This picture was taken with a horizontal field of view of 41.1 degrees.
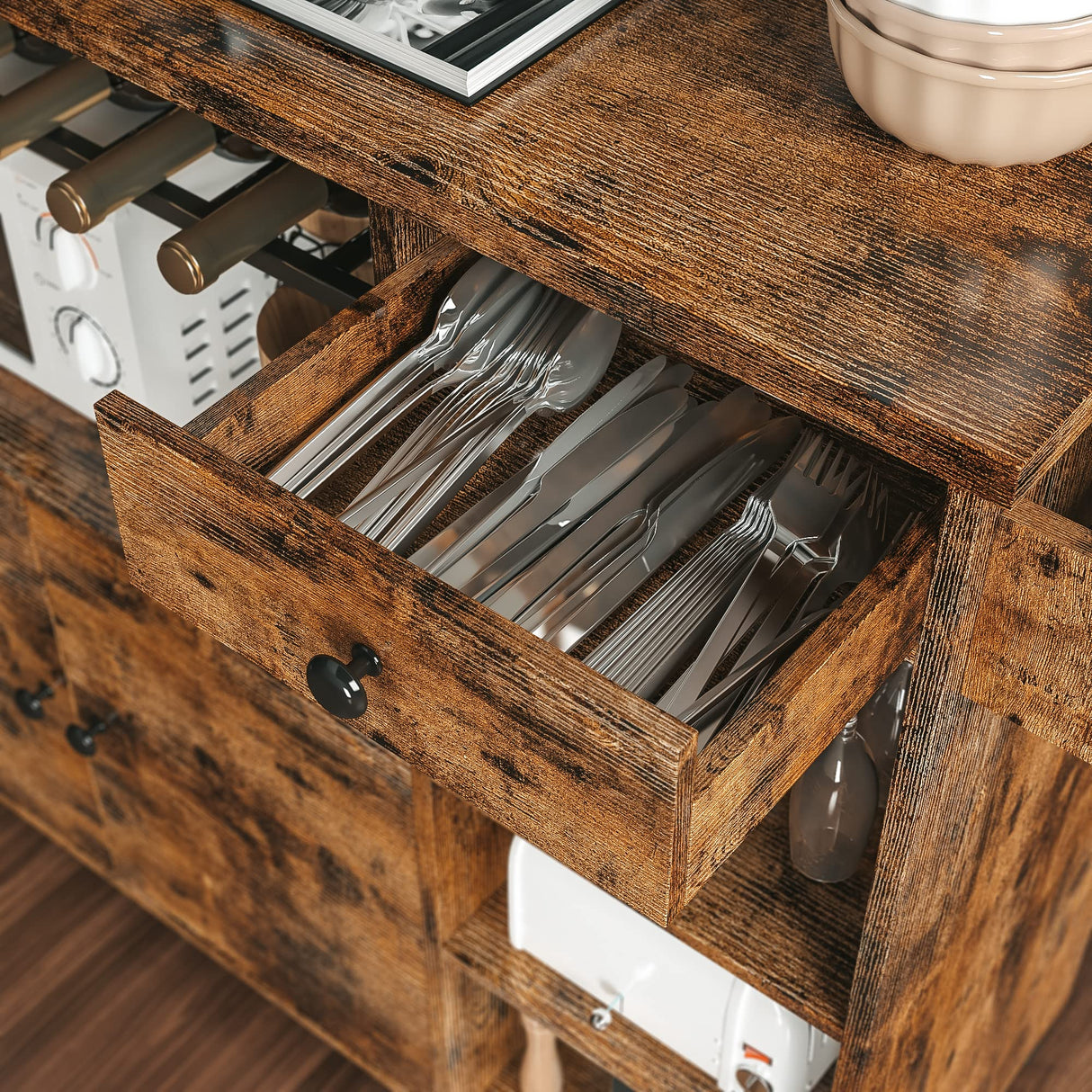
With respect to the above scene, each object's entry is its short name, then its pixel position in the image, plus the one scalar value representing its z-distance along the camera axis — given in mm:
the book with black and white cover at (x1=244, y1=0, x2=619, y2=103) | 701
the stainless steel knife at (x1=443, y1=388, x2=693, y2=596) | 707
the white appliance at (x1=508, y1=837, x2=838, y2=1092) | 914
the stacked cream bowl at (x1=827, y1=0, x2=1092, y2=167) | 566
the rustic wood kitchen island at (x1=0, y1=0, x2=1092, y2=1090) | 573
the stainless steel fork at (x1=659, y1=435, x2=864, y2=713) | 663
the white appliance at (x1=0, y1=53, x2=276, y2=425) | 957
